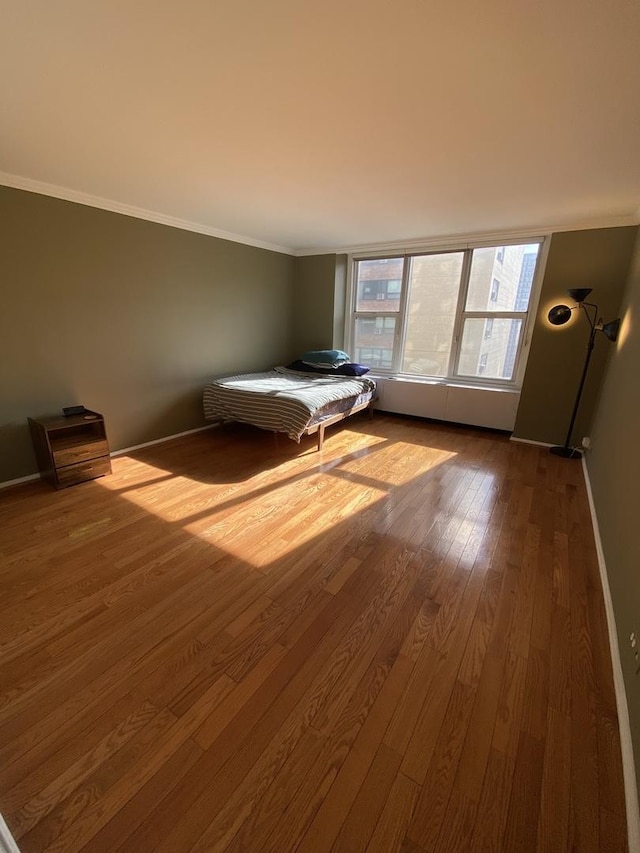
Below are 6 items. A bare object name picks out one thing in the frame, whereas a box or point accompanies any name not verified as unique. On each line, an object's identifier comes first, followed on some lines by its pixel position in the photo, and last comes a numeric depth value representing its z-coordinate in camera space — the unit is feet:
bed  10.96
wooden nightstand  8.86
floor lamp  10.58
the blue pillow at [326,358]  15.65
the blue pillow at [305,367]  15.65
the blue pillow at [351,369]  15.35
